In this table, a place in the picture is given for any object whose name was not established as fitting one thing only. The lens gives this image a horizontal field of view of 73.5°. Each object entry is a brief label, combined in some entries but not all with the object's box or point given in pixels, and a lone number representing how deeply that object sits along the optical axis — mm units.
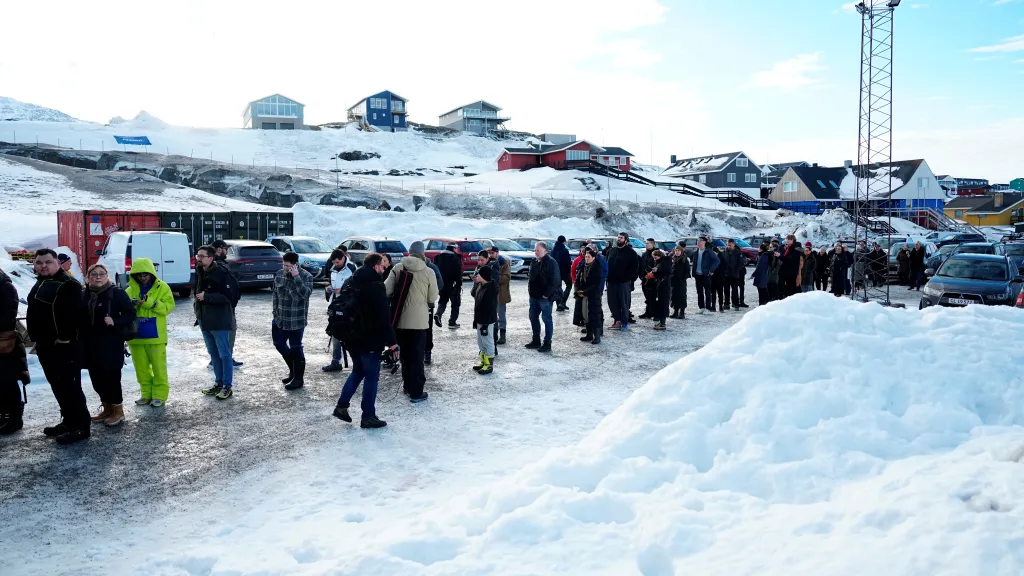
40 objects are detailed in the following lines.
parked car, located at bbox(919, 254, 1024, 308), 13711
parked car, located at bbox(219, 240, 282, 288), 18500
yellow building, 84312
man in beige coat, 7680
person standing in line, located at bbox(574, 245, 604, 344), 11484
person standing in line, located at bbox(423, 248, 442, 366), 9977
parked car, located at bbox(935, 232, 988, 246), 30916
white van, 16969
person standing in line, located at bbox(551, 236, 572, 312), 13891
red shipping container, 22250
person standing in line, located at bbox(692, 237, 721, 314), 15461
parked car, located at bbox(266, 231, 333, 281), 20844
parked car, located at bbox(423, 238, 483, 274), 22766
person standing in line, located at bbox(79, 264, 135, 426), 6637
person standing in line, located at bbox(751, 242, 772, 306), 15352
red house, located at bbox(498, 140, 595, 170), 74500
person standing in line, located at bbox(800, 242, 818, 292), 16938
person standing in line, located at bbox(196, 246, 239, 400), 7922
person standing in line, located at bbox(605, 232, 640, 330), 12141
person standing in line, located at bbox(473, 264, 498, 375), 9500
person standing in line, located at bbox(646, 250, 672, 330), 13305
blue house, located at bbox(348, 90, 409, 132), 100875
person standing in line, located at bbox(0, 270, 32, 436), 6336
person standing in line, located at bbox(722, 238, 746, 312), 15977
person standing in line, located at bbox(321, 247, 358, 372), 9294
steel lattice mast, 17823
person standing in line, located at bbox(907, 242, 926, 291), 21986
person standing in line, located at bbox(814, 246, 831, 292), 18844
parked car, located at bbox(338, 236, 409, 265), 22219
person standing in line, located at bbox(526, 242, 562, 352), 10992
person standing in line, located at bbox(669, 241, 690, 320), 14315
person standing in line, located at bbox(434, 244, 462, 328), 12107
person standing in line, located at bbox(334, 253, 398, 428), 6652
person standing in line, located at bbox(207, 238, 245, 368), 9680
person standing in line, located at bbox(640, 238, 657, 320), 13727
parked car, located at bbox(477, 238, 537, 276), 23609
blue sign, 75812
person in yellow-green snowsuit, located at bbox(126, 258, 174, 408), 7285
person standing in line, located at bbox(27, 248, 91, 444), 6340
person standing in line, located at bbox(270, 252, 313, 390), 8219
